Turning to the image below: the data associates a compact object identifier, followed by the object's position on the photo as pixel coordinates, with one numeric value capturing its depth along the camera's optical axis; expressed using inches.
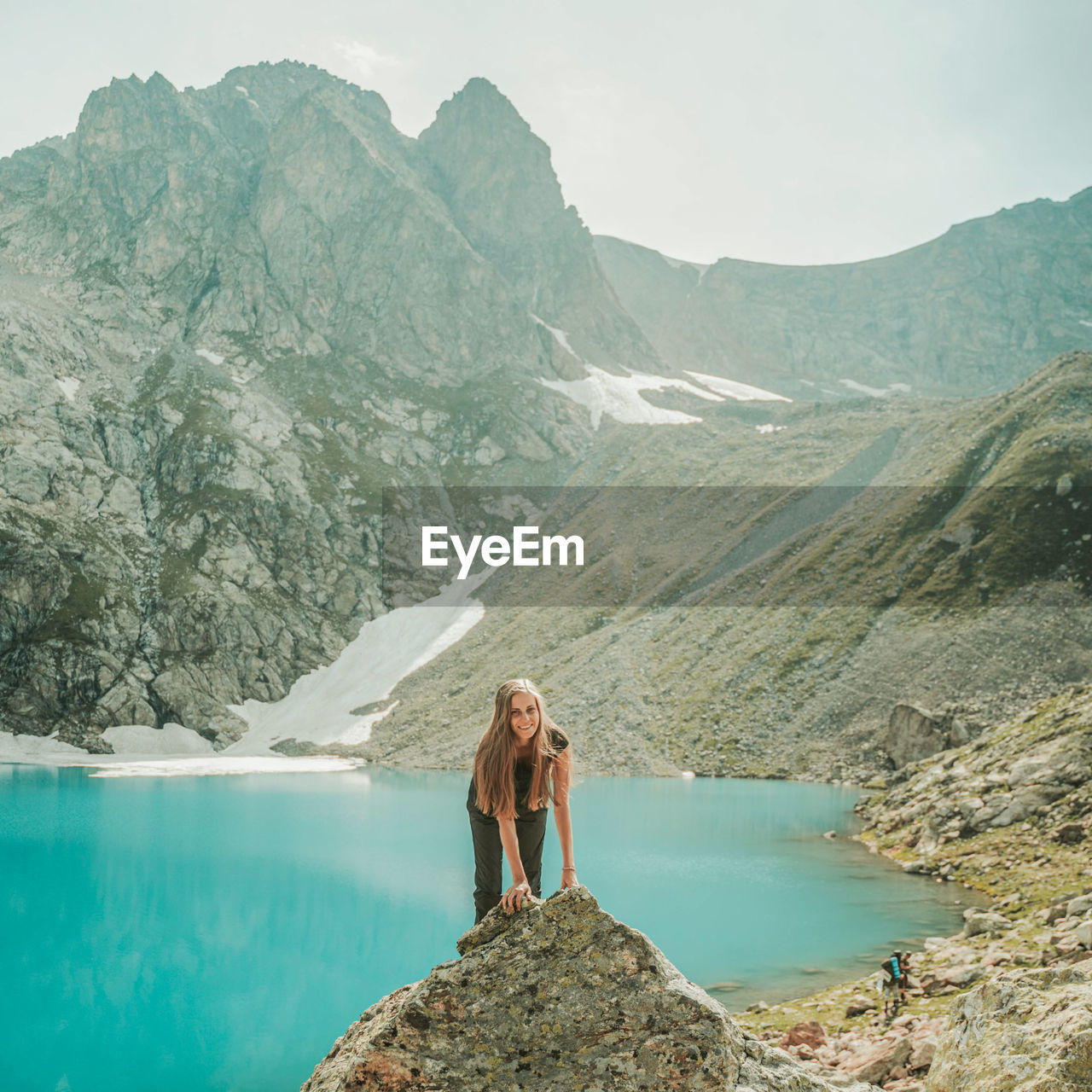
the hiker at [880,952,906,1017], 708.0
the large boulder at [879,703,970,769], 2251.5
